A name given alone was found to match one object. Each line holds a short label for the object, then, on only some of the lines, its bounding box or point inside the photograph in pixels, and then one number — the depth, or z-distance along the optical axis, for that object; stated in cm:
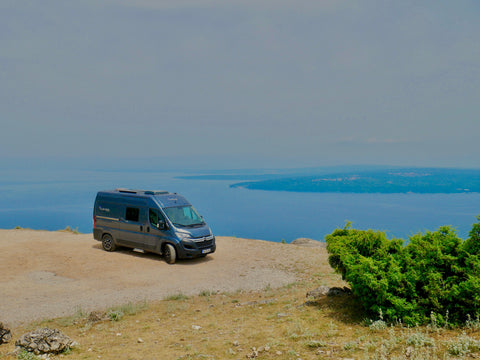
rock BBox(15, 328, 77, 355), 739
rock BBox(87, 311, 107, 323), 1011
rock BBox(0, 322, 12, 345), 864
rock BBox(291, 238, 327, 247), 2328
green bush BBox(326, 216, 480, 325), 751
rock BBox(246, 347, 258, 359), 673
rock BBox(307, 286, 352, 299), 1018
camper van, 1684
